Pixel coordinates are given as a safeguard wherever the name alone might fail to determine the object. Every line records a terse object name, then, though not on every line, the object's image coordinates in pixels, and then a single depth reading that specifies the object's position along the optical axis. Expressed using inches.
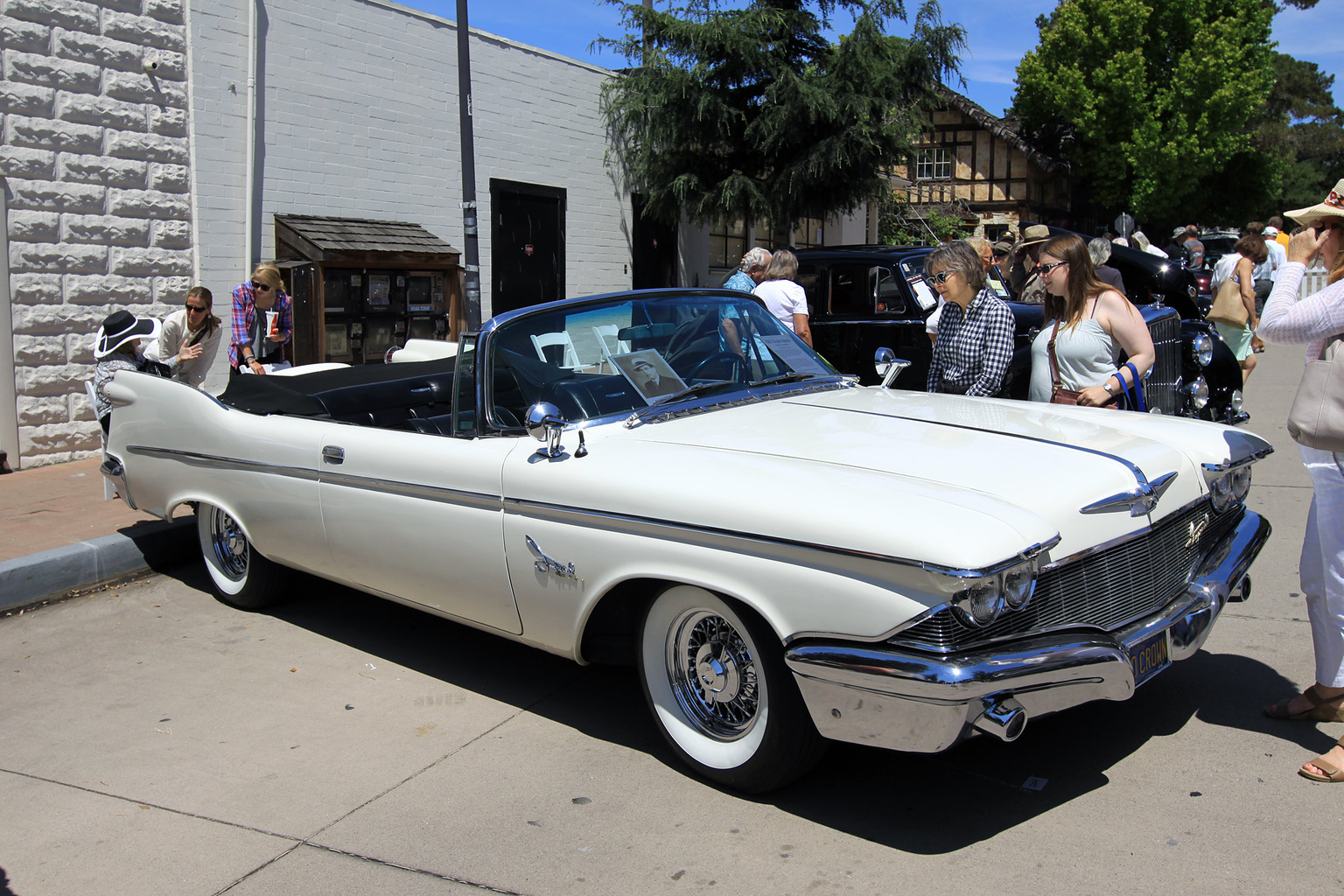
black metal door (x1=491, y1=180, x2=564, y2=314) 497.7
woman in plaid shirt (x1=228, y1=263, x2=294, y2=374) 298.5
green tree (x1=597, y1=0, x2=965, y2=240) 515.5
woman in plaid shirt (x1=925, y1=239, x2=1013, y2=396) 203.0
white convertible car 107.4
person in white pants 125.6
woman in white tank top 193.6
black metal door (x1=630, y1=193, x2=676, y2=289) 581.3
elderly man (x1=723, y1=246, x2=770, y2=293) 335.9
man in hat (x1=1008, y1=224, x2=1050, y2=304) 293.9
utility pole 409.1
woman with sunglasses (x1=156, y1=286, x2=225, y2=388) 269.0
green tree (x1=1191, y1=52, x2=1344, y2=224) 1503.4
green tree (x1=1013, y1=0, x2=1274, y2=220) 1264.8
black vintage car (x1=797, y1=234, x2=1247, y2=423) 334.6
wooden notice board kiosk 391.5
